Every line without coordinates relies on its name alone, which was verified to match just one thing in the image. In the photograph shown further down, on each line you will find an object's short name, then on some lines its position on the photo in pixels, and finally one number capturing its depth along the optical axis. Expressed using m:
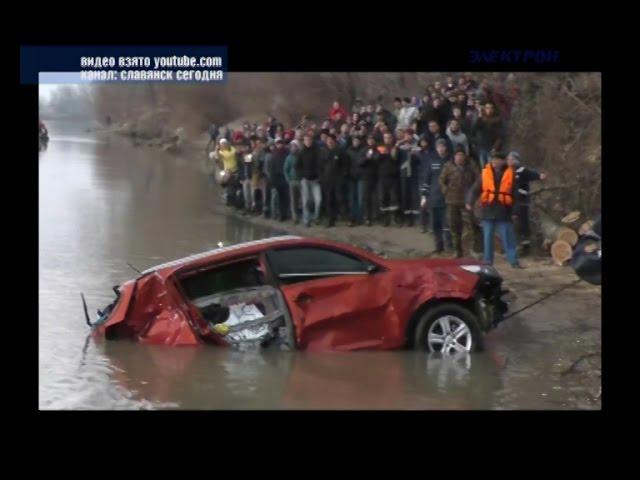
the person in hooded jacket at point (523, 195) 13.24
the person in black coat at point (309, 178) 14.55
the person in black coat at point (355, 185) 14.44
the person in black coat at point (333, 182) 14.45
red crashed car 9.20
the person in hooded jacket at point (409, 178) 14.09
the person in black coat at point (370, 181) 14.41
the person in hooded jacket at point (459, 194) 13.15
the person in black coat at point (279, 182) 14.92
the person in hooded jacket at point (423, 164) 13.84
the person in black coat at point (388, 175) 14.27
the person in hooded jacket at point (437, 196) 13.60
